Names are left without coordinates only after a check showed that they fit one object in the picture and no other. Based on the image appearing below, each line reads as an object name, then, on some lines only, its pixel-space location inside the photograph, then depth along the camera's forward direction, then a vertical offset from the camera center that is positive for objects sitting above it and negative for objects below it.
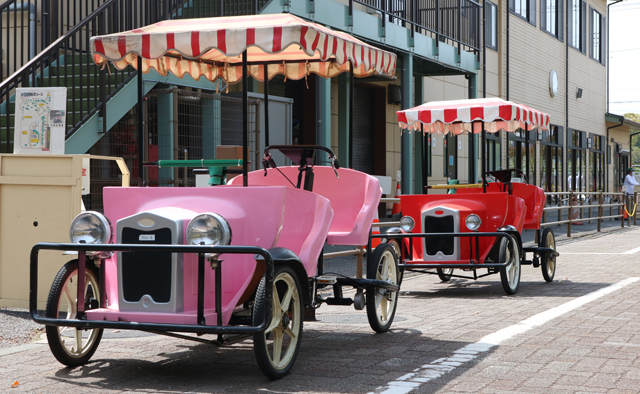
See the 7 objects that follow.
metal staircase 10.75 +2.24
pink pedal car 5.05 -0.49
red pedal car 9.87 -0.42
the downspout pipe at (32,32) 13.07 +2.57
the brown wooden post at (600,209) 22.97 -0.52
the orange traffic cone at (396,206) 17.00 -0.32
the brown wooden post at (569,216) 20.33 -0.62
